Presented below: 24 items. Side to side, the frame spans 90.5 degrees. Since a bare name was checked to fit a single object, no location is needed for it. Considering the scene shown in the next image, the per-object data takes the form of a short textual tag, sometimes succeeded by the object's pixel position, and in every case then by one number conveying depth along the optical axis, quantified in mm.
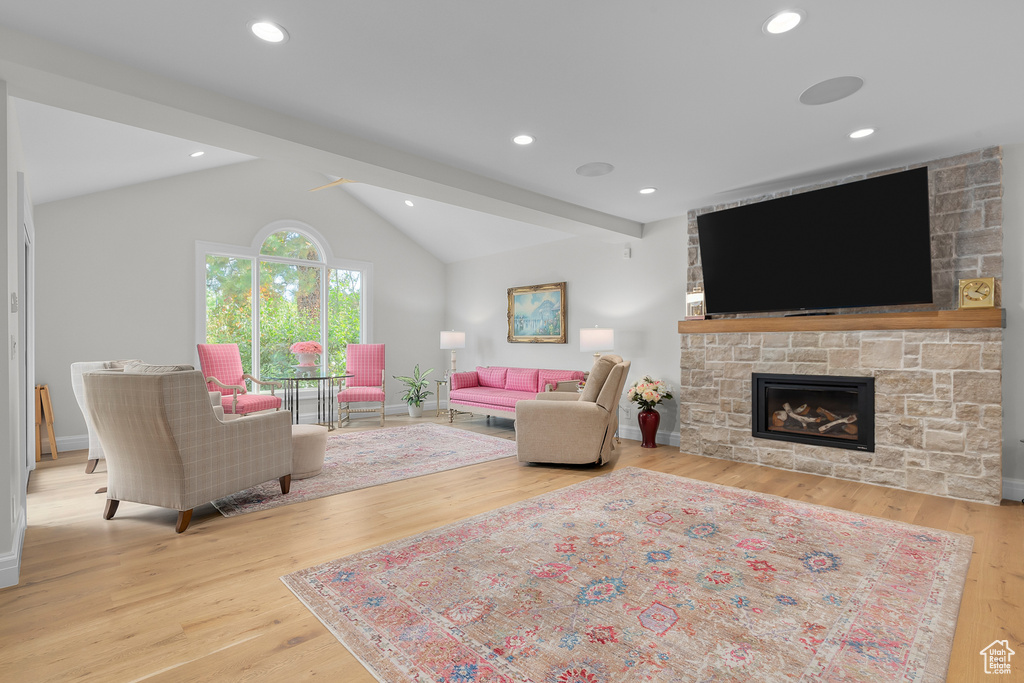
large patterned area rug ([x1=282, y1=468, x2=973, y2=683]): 1713
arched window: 6395
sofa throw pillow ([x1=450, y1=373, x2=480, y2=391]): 7117
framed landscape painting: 6805
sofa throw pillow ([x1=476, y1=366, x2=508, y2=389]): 7109
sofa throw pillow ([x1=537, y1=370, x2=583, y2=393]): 6210
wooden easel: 4770
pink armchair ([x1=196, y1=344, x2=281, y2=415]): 5367
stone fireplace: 3512
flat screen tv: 3723
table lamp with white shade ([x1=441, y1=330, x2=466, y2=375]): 7785
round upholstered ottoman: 3975
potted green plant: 7602
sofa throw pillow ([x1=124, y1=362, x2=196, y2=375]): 2930
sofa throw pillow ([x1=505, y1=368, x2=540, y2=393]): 6664
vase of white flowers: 5277
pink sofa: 6254
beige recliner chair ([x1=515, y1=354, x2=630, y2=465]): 4301
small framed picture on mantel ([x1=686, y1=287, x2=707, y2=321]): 5066
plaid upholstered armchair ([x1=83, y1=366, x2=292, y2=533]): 2803
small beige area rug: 3580
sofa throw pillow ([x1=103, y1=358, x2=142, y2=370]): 4035
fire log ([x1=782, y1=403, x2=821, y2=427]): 4402
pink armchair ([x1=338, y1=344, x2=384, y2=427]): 7176
